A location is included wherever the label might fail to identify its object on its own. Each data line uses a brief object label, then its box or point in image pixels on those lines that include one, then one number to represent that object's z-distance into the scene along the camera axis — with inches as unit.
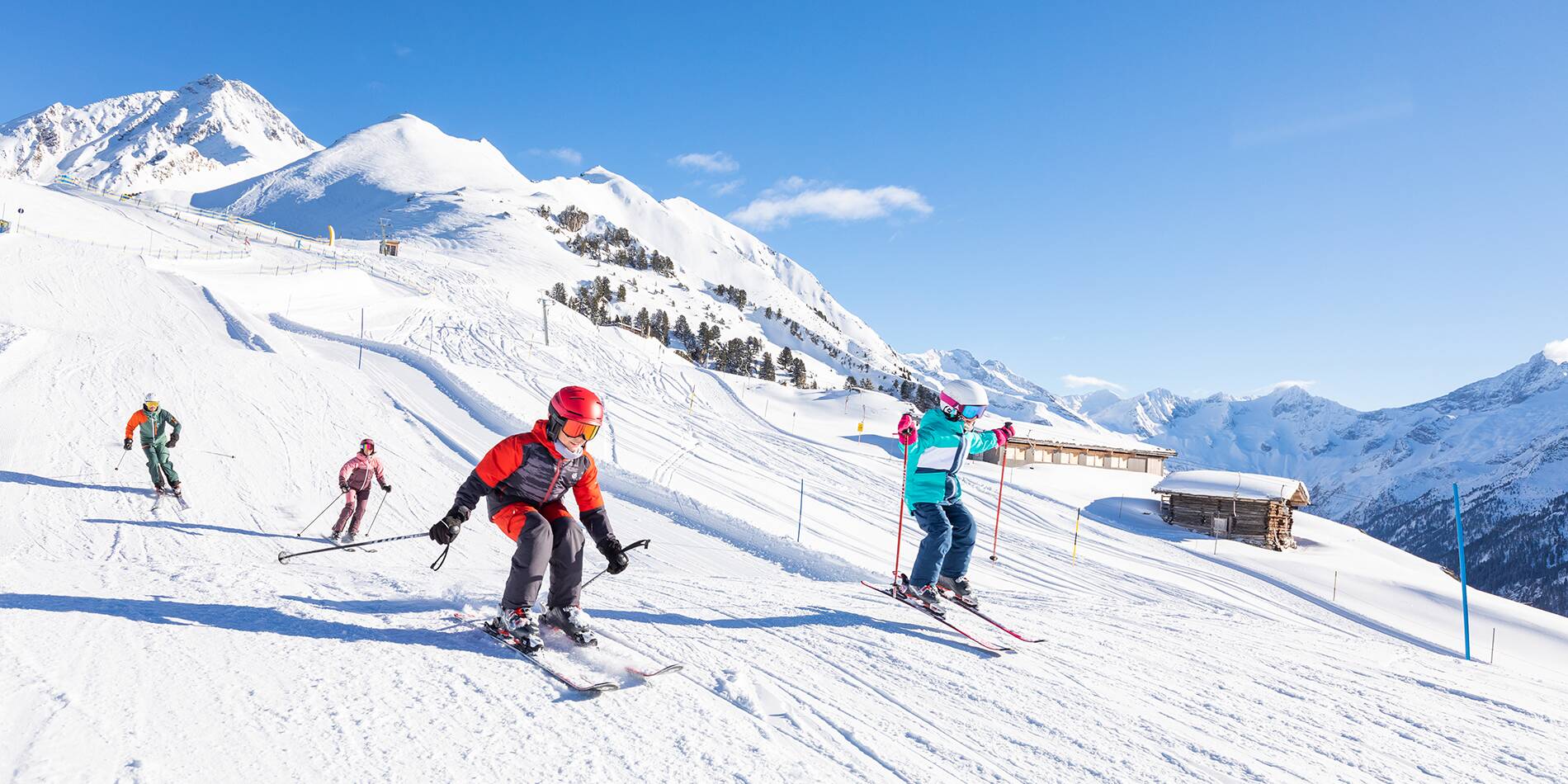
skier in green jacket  400.5
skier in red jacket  179.8
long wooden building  1579.7
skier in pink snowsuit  399.2
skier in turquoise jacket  250.8
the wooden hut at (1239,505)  1210.6
